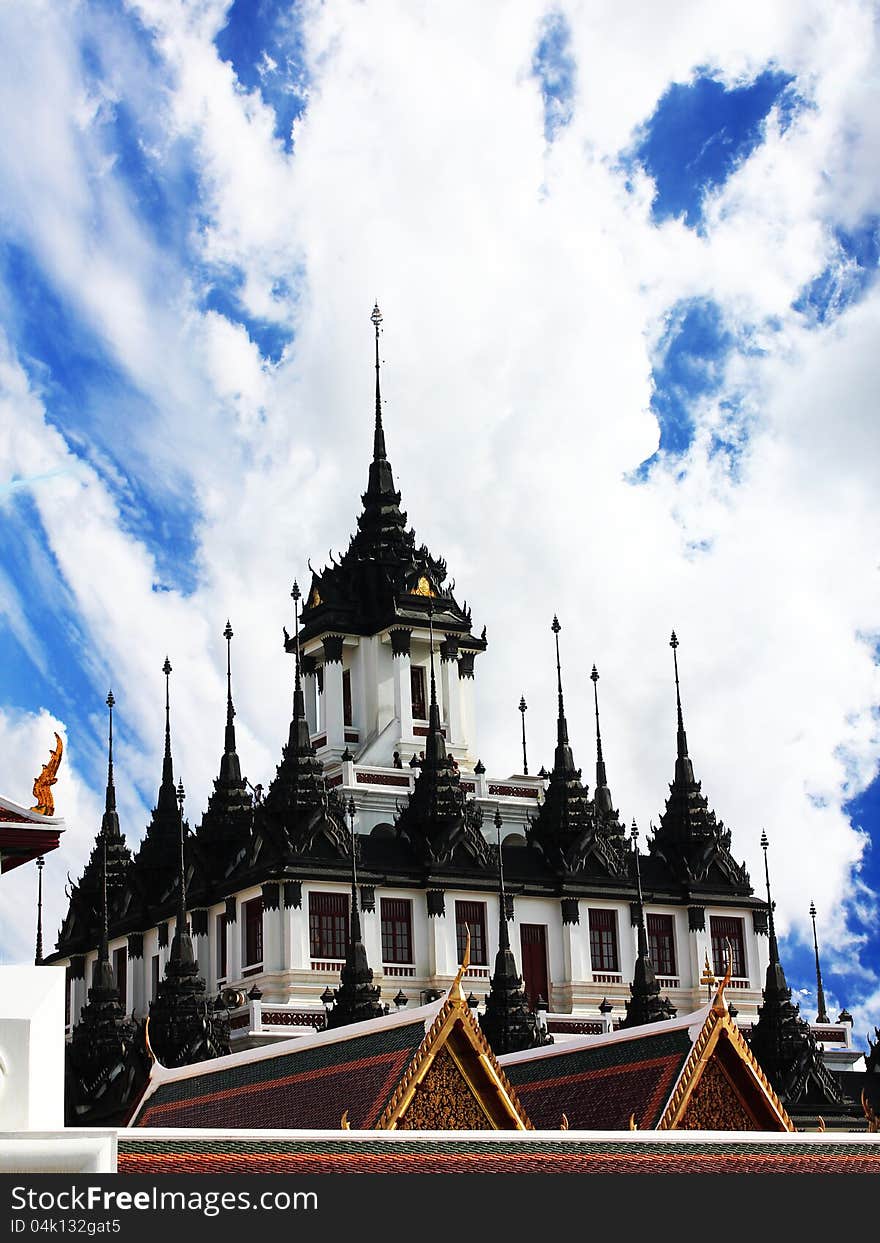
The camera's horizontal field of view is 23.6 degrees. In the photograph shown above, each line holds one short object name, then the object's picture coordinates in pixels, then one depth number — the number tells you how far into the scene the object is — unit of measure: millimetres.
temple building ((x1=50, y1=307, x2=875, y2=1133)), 60312
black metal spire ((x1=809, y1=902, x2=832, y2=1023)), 78231
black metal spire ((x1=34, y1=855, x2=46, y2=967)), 74250
